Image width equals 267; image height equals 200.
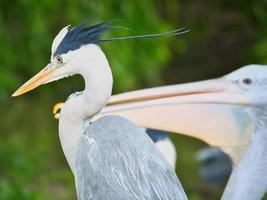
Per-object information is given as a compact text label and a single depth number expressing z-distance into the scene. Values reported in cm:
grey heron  443
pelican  577
